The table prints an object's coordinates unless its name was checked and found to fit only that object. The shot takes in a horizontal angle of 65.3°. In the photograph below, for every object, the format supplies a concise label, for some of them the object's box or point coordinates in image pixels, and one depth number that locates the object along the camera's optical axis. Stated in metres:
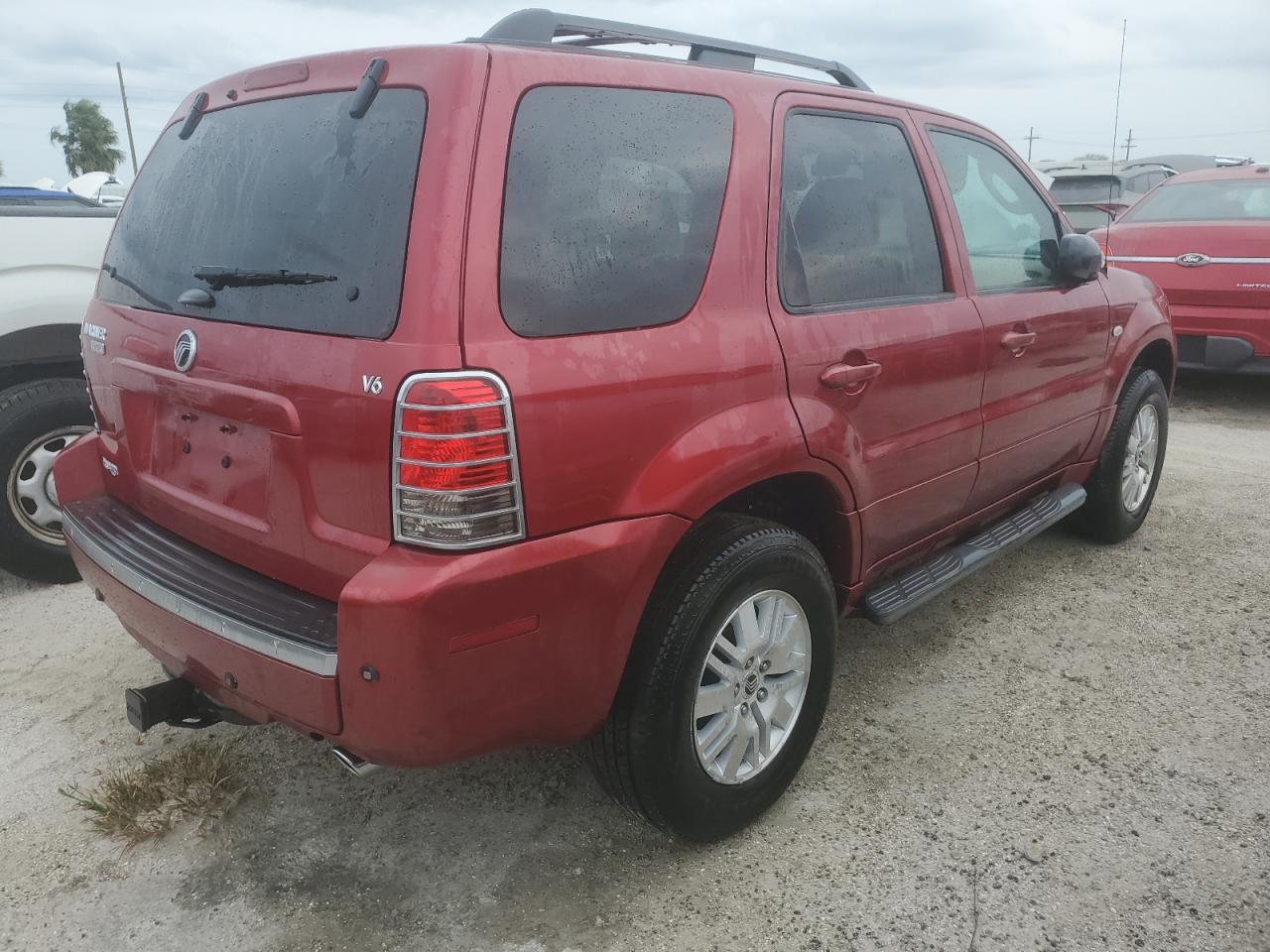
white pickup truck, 3.93
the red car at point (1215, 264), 6.98
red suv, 1.87
